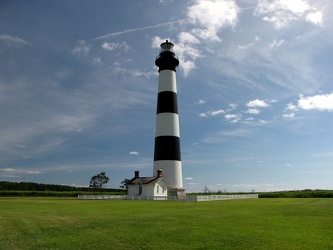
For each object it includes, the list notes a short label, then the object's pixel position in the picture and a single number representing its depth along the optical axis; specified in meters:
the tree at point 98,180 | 78.50
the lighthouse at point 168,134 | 41.50
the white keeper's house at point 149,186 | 40.48
